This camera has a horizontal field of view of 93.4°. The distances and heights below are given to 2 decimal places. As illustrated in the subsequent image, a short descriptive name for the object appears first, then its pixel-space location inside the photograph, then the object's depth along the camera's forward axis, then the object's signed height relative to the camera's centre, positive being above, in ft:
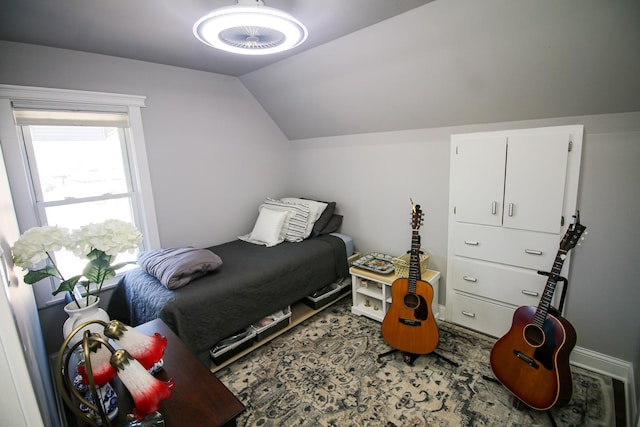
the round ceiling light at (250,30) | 3.89 +1.97
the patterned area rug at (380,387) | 5.64 -4.75
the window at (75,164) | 6.95 +0.27
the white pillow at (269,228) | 9.90 -2.05
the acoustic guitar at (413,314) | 6.88 -3.58
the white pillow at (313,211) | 10.41 -1.65
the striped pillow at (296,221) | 10.10 -1.91
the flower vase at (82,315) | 3.81 -1.78
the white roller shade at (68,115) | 6.93 +1.49
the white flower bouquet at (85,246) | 3.22 -0.80
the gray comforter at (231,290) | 6.45 -2.95
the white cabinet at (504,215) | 6.48 -1.42
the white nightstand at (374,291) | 8.40 -3.86
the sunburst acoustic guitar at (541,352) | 5.15 -3.60
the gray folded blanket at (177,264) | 6.79 -2.23
